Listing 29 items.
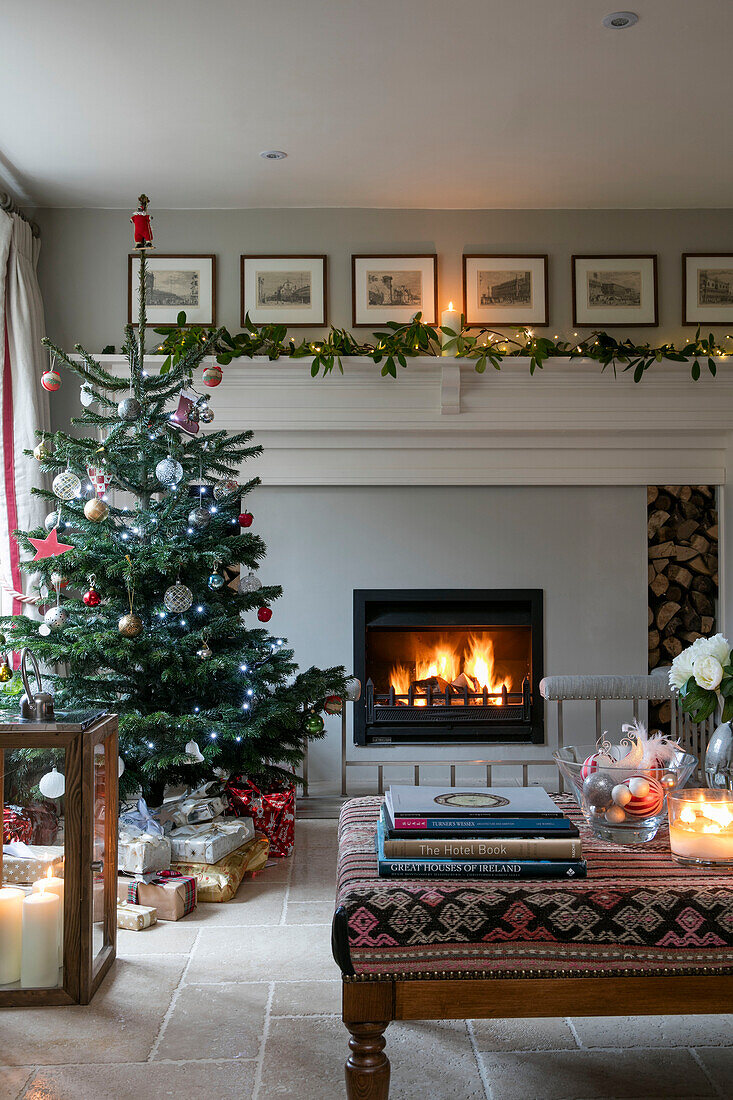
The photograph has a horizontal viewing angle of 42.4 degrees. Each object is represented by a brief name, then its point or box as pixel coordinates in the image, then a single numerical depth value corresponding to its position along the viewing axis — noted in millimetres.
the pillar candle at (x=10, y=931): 1969
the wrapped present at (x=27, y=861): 2021
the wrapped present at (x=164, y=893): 2646
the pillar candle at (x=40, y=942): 1975
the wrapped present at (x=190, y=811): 3085
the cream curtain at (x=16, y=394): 3885
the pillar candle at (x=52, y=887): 2012
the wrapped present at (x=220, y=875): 2816
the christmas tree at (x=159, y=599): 2967
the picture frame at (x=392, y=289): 4301
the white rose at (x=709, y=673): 1732
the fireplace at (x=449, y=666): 4426
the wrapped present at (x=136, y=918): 2562
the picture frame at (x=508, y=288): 4316
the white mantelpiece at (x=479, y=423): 4238
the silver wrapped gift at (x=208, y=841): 2877
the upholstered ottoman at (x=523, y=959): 1457
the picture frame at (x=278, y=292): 4309
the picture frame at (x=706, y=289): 4348
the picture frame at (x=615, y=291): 4336
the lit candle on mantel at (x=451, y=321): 4188
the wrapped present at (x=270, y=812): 3258
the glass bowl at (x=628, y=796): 1738
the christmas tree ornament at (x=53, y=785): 2014
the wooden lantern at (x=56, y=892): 1982
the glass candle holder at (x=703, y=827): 1628
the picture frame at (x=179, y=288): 4297
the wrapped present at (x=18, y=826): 2010
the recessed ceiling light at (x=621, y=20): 2855
